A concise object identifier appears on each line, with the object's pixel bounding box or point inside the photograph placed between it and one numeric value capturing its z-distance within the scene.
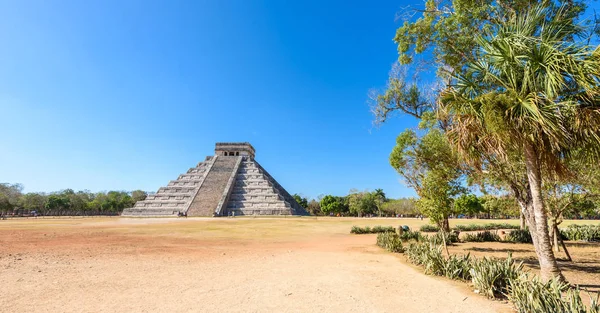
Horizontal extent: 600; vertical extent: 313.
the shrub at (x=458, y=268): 7.77
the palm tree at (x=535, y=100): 5.20
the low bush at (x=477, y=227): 26.87
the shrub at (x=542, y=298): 4.30
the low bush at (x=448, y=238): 15.63
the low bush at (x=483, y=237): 18.11
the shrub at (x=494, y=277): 6.36
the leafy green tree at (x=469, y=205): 57.10
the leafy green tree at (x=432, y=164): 10.34
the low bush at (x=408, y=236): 17.69
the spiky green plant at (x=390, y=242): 12.98
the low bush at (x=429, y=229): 25.09
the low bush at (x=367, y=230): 23.02
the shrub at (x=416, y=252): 9.67
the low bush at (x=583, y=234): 19.92
